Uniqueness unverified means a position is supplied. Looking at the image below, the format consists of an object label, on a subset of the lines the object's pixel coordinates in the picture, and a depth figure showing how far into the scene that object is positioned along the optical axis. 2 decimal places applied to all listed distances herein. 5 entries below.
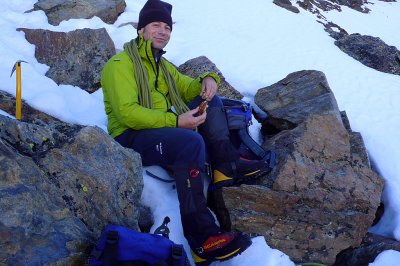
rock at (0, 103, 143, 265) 2.65
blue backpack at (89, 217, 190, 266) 2.81
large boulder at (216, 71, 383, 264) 4.45
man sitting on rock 3.72
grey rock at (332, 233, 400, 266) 4.48
